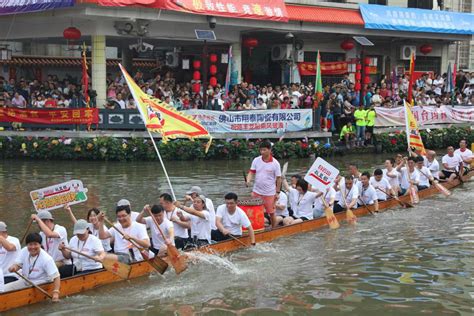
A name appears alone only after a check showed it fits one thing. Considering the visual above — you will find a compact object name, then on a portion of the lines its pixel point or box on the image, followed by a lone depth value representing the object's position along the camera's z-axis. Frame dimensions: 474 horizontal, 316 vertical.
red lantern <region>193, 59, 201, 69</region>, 28.16
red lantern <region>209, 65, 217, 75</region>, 28.52
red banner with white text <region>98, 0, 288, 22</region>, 25.25
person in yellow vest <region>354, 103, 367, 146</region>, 28.56
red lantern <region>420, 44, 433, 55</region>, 37.65
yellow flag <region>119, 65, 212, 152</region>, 13.98
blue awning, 33.06
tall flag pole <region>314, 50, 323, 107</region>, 28.20
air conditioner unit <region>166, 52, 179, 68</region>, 33.41
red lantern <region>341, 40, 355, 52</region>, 33.69
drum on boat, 14.29
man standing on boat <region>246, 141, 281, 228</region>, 14.79
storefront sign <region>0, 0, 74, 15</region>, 24.56
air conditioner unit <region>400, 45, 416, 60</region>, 37.44
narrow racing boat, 10.18
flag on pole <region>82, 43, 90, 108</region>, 24.52
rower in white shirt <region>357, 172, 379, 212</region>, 17.59
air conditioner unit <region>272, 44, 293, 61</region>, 32.72
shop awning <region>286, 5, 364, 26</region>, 30.34
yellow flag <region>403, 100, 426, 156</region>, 20.92
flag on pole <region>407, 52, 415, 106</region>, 30.14
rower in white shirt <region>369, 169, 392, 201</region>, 18.48
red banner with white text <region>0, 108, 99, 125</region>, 25.00
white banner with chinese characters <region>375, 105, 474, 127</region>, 30.19
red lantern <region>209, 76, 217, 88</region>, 28.47
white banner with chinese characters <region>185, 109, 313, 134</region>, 26.22
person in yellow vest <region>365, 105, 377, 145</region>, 28.75
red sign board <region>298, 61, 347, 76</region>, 33.03
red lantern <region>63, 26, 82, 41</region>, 25.95
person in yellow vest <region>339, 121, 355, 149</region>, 28.56
